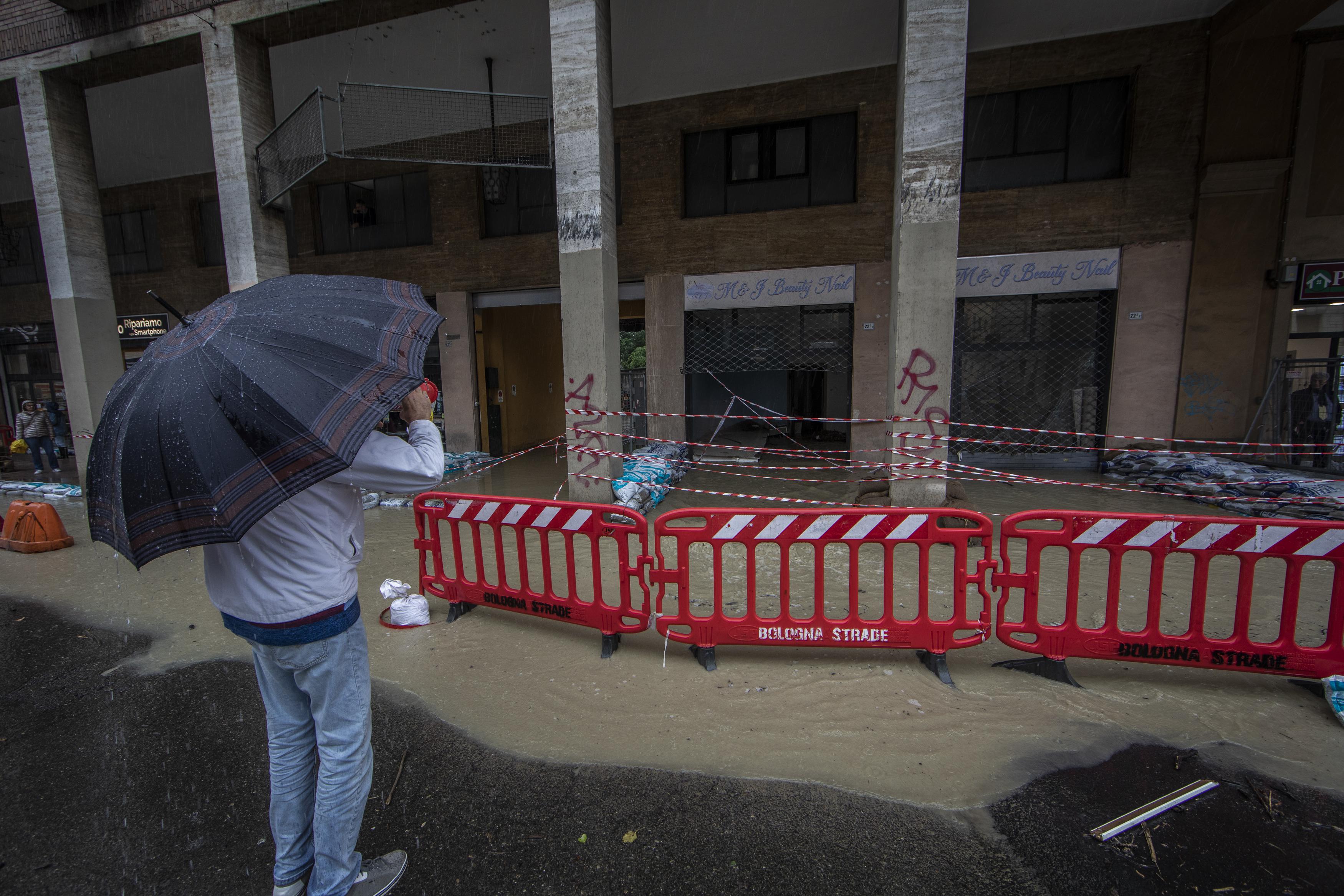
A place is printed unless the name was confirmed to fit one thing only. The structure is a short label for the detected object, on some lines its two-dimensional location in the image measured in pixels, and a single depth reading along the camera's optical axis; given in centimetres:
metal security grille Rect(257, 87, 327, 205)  888
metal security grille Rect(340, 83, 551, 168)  1064
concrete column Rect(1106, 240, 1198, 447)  942
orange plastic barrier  657
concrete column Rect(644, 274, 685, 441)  1138
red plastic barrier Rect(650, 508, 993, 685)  347
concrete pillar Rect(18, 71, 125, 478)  1046
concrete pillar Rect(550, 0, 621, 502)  754
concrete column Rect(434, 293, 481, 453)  1242
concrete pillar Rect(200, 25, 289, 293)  920
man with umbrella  146
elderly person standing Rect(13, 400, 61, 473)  1149
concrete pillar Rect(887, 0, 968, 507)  660
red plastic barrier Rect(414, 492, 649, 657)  379
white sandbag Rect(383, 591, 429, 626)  433
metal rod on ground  231
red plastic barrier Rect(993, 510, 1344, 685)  320
